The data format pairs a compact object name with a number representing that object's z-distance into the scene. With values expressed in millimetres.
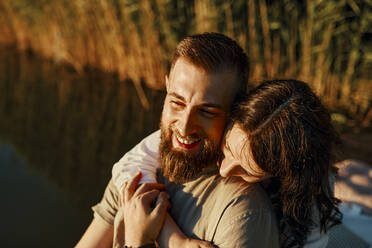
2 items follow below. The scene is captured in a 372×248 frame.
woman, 1187
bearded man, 1315
